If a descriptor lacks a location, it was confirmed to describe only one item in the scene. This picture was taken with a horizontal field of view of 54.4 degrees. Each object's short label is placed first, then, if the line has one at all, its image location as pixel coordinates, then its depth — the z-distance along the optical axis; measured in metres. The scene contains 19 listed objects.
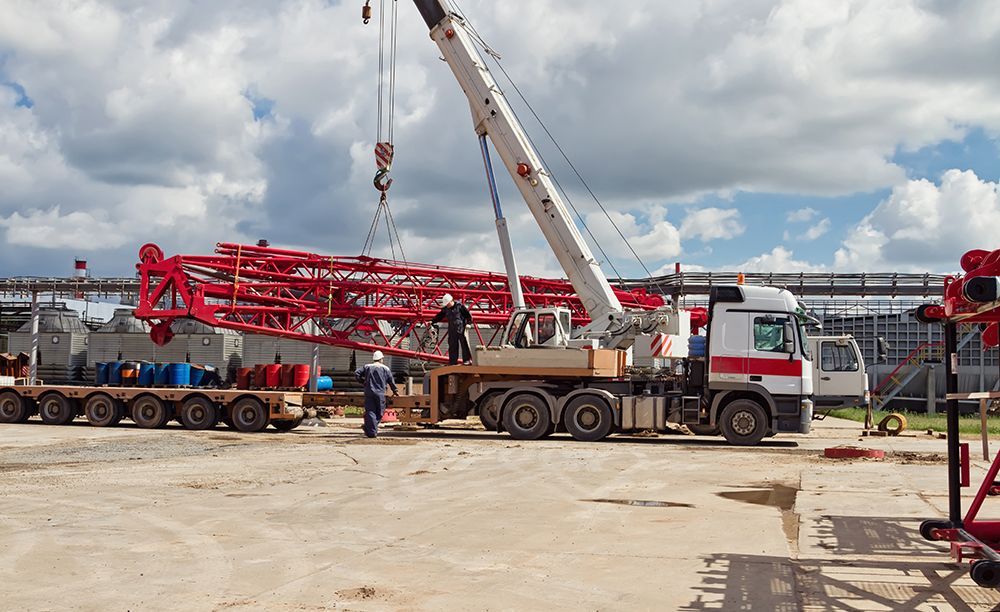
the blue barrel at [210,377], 24.14
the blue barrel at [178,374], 23.61
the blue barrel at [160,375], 23.77
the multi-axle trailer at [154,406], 22.48
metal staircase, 43.22
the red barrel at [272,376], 23.22
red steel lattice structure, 24.66
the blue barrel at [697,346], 20.75
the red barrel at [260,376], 23.28
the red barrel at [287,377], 23.33
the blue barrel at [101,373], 24.73
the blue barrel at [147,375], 23.95
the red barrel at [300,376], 23.22
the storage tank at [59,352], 49.41
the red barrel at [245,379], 23.58
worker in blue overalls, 20.27
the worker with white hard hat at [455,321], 21.78
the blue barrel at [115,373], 24.41
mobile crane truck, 19.50
